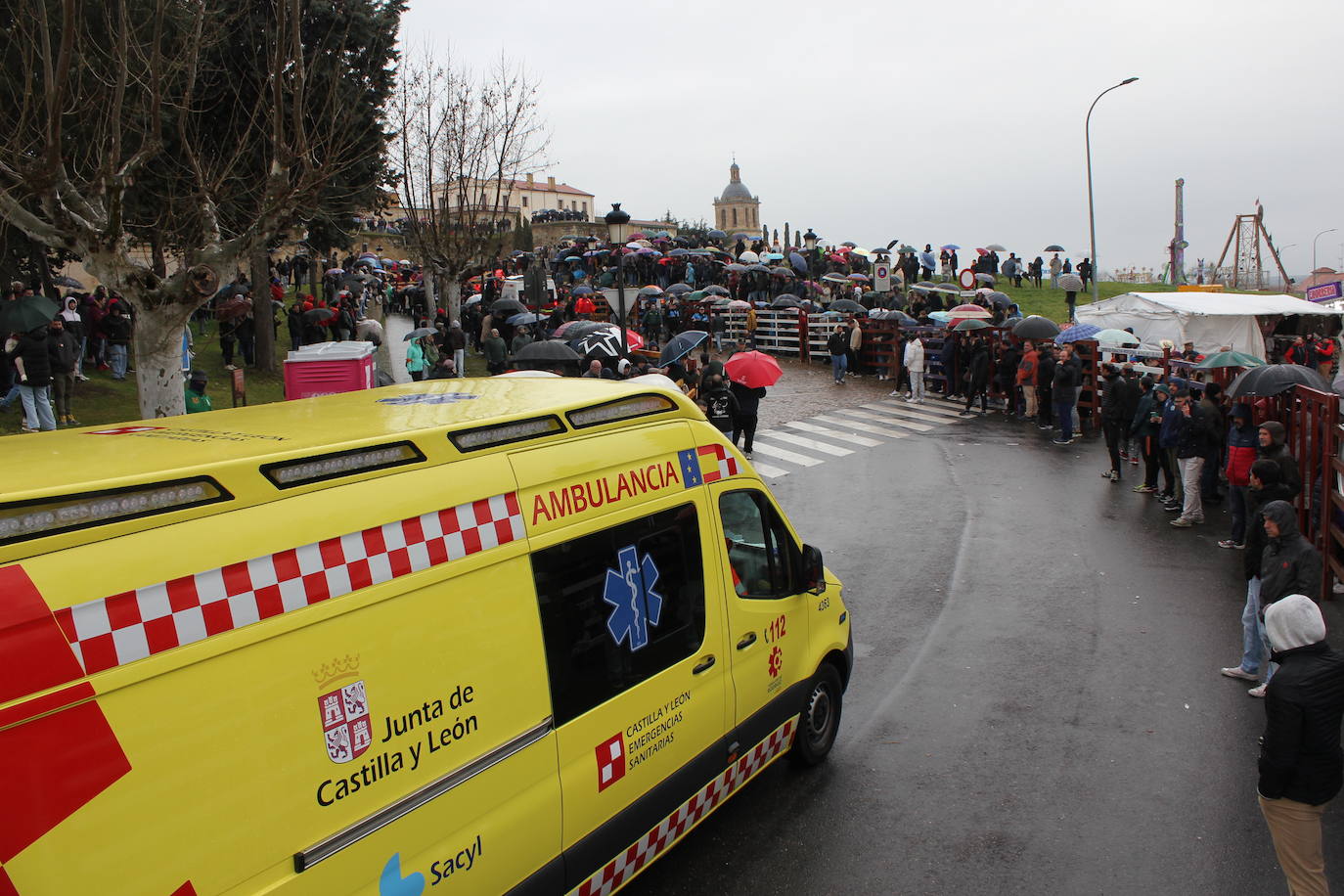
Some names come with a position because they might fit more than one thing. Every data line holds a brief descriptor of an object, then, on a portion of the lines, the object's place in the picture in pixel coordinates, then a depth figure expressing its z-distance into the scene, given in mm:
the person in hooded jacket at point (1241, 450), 10391
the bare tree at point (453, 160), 26094
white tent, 22891
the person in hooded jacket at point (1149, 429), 13297
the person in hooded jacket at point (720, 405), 15633
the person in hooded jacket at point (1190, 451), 11789
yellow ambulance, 2492
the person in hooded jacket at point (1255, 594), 7254
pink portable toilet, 12773
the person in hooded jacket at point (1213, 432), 11641
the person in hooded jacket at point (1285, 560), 6074
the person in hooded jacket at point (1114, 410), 14430
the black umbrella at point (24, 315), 12867
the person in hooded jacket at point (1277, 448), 8906
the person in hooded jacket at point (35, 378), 12836
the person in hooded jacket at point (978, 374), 20797
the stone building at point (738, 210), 147500
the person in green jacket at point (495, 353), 19703
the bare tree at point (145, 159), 9664
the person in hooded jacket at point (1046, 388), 19000
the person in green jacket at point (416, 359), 18625
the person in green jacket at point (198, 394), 11398
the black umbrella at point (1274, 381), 10555
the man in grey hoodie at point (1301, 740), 4480
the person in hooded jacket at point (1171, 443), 12398
